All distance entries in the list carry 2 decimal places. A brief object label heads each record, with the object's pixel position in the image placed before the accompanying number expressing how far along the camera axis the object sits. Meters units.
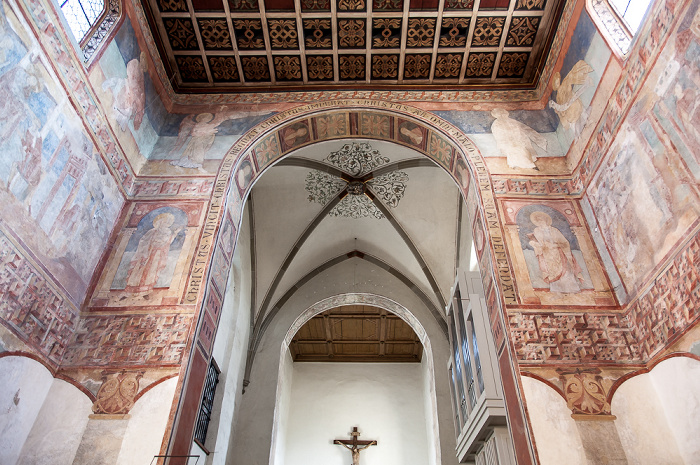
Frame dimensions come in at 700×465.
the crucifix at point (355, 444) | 16.05
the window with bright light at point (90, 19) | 6.54
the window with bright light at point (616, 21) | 6.79
